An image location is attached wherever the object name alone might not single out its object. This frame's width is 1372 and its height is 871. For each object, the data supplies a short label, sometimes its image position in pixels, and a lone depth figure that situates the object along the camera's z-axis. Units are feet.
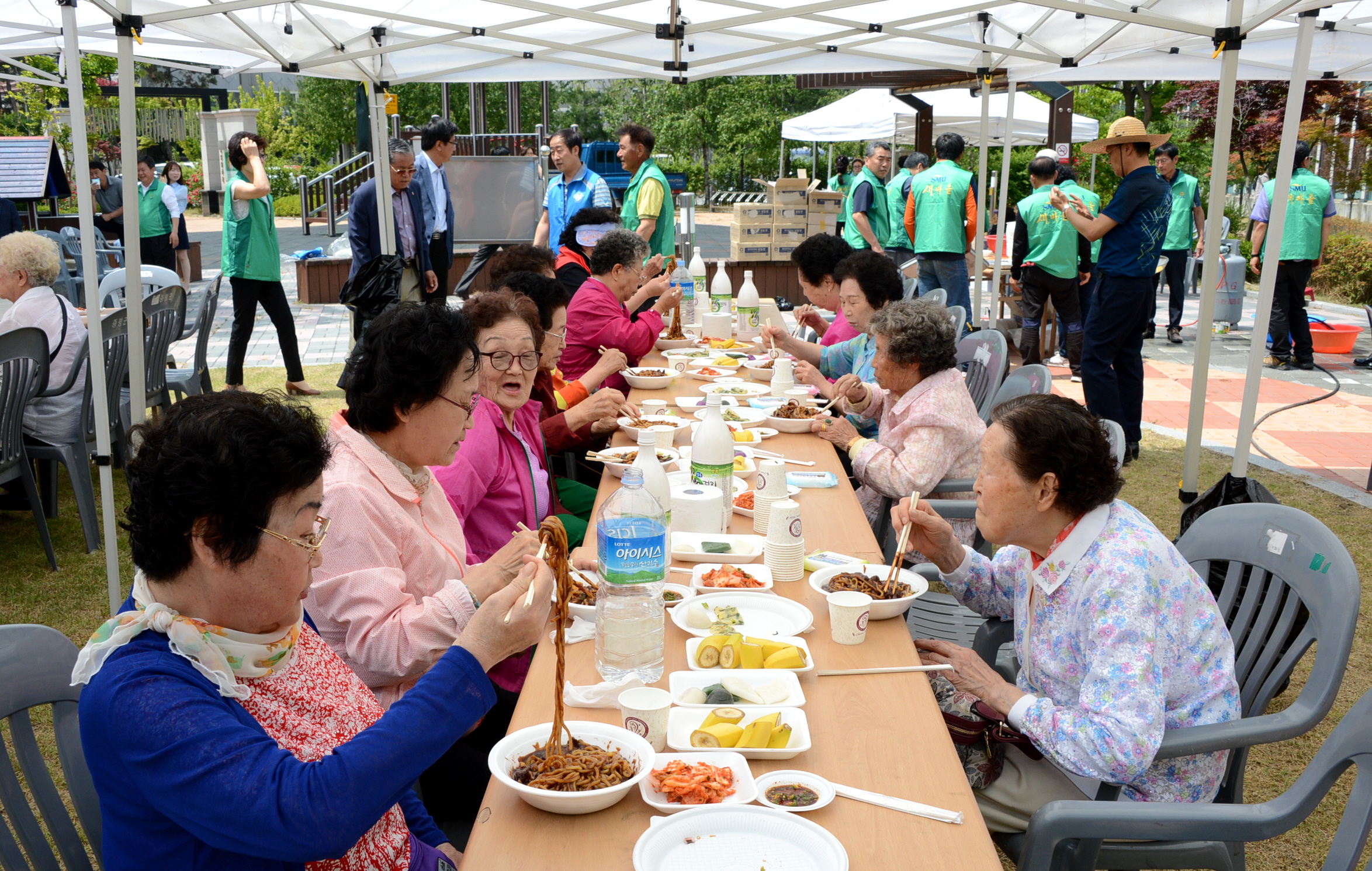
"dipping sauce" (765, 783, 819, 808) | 5.15
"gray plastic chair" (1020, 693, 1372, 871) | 5.52
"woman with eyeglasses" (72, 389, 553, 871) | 4.24
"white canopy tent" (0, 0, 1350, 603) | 16.35
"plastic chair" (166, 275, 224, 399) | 21.62
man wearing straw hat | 21.06
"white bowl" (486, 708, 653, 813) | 4.95
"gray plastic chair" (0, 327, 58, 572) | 14.78
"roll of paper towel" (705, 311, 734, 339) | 21.33
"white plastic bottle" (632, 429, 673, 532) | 8.13
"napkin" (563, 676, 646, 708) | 6.13
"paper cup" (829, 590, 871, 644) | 7.04
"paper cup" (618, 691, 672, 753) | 5.65
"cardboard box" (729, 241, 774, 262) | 44.24
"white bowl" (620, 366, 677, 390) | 16.16
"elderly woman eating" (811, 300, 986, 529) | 11.56
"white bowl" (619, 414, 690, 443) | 12.83
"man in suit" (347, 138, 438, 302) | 25.16
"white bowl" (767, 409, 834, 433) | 13.26
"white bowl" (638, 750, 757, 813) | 5.06
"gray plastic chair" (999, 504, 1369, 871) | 6.46
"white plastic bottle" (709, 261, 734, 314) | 22.47
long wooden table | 4.77
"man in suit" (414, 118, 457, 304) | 27.22
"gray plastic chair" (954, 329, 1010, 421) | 15.65
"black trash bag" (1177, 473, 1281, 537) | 12.15
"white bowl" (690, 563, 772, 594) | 7.95
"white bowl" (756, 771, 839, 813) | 5.21
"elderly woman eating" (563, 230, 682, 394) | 17.60
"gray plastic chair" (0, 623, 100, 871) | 5.19
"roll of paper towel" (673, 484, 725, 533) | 9.16
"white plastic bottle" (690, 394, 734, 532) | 9.39
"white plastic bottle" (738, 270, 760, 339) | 21.76
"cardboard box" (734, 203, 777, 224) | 43.37
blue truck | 79.51
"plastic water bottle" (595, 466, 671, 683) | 6.41
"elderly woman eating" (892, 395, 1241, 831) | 6.31
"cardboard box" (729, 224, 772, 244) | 44.04
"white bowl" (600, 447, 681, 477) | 11.11
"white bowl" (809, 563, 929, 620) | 7.43
